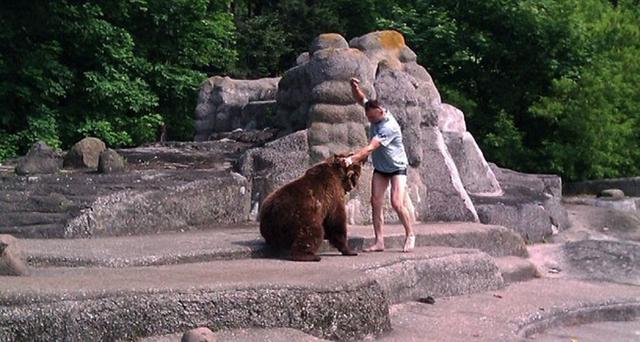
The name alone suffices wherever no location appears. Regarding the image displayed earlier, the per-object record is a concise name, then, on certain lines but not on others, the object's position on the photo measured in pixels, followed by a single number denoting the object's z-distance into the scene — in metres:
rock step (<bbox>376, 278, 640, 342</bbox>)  7.92
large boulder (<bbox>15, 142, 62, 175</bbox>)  10.73
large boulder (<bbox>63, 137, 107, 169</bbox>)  11.64
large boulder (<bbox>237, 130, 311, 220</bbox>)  10.62
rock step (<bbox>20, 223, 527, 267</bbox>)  7.55
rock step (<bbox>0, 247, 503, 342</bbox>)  6.03
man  9.21
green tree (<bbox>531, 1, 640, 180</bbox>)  18.70
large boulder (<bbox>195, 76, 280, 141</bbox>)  19.14
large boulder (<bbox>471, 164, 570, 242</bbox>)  12.63
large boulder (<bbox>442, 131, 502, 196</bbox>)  13.77
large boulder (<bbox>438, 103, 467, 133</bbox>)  14.47
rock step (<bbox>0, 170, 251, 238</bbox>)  9.02
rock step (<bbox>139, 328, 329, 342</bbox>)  6.33
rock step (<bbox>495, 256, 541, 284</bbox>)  10.75
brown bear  8.32
